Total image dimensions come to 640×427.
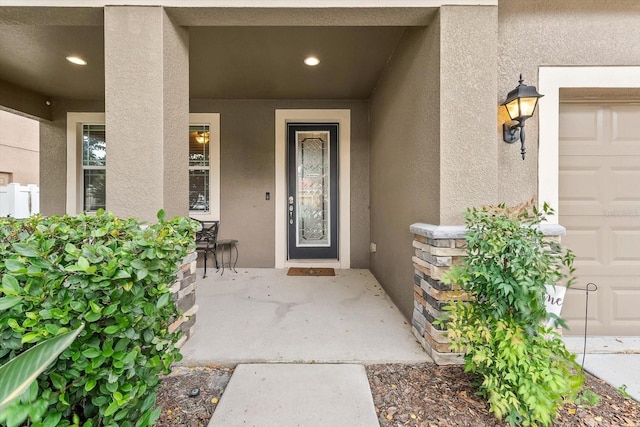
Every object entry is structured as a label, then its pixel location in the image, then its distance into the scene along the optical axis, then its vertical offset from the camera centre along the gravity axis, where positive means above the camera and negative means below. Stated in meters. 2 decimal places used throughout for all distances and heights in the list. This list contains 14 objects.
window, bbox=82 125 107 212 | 4.52 +0.66
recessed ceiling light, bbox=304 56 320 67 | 3.05 +1.61
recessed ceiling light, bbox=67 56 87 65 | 3.08 +1.63
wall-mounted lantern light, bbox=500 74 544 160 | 1.93 +0.69
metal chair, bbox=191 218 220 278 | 3.95 -0.45
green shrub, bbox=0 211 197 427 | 0.92 -0.36
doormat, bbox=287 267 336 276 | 4.00 -0.92
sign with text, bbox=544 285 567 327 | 1.80 -0.58
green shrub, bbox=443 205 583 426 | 1.35 -0.60
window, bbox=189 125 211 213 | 4.41 +0.65
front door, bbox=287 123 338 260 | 4.46 +0.28
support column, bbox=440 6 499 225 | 1.96 +0.74
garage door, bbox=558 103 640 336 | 2.29 +0.05
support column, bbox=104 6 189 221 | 1.96 +0.68
